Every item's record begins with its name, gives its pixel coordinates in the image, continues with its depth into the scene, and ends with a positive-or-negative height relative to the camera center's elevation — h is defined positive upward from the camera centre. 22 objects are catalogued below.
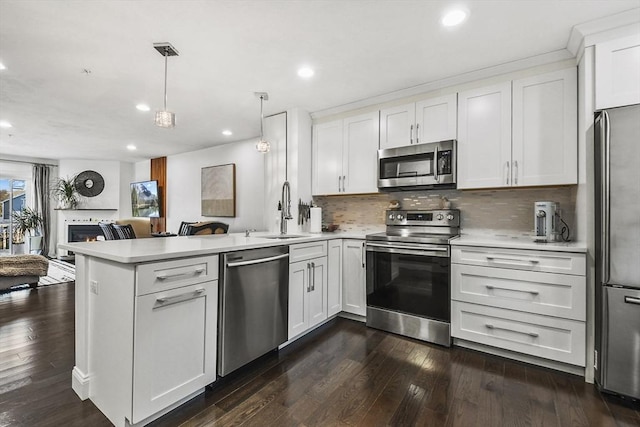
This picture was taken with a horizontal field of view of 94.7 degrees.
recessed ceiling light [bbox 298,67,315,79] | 2.75 +1.35
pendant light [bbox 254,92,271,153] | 3.08 +0.74
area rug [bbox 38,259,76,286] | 4.87 -1.12
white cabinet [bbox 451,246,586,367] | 2.11 -0.68
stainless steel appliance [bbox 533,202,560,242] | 2.41 -0.06
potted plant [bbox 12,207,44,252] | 7.21 -0.33
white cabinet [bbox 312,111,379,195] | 3.41 +0.71
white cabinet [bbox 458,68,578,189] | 2.39 +0.71
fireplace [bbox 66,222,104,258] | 7.49 -0.49
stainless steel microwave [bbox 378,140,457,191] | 2.88 +0.49
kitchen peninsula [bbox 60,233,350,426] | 1.49 -0.62
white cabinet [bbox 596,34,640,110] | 1.97 +0.97
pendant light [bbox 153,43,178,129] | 2.31 +0.78
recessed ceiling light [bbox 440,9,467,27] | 1.96 +1.34
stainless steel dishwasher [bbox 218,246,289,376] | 1.91 -0.66
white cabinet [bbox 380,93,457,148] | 2.92 +0.96
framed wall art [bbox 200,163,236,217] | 5.61 +0.45
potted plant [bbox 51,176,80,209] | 7.38 +0.52
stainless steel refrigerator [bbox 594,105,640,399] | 1.77 -0.22
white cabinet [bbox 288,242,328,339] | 2.54 -0.72
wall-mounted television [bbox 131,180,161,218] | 7.09 +0.34
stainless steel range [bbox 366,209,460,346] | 2.59 -0.60
